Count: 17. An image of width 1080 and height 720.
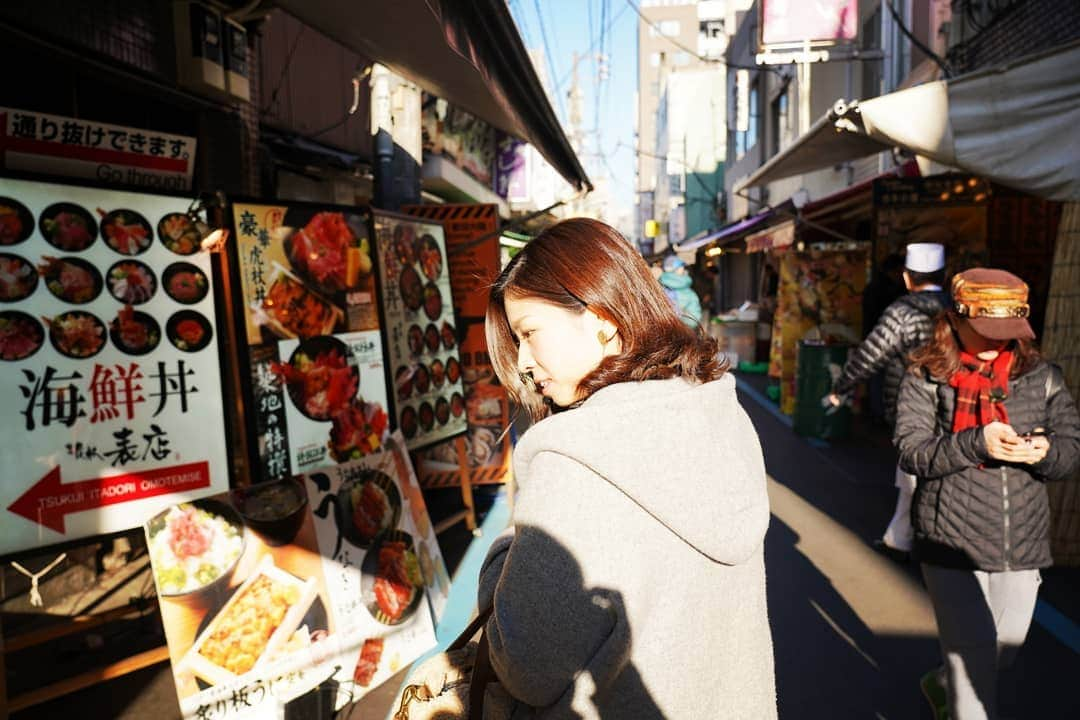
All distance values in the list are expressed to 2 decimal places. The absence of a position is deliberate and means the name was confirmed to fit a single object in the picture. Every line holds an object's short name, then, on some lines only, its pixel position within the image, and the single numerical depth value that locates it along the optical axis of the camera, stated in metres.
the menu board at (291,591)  2.89
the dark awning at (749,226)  15.47
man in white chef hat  5.11
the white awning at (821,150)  5.88
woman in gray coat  1.17
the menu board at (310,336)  3.83
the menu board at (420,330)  5.05
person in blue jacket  10.56
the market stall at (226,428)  2.95
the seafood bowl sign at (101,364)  2.93
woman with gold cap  2.69
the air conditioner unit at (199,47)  4.71
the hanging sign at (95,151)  3.29
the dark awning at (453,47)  2.68
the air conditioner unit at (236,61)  5.05
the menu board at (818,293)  10.48
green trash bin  8.99
